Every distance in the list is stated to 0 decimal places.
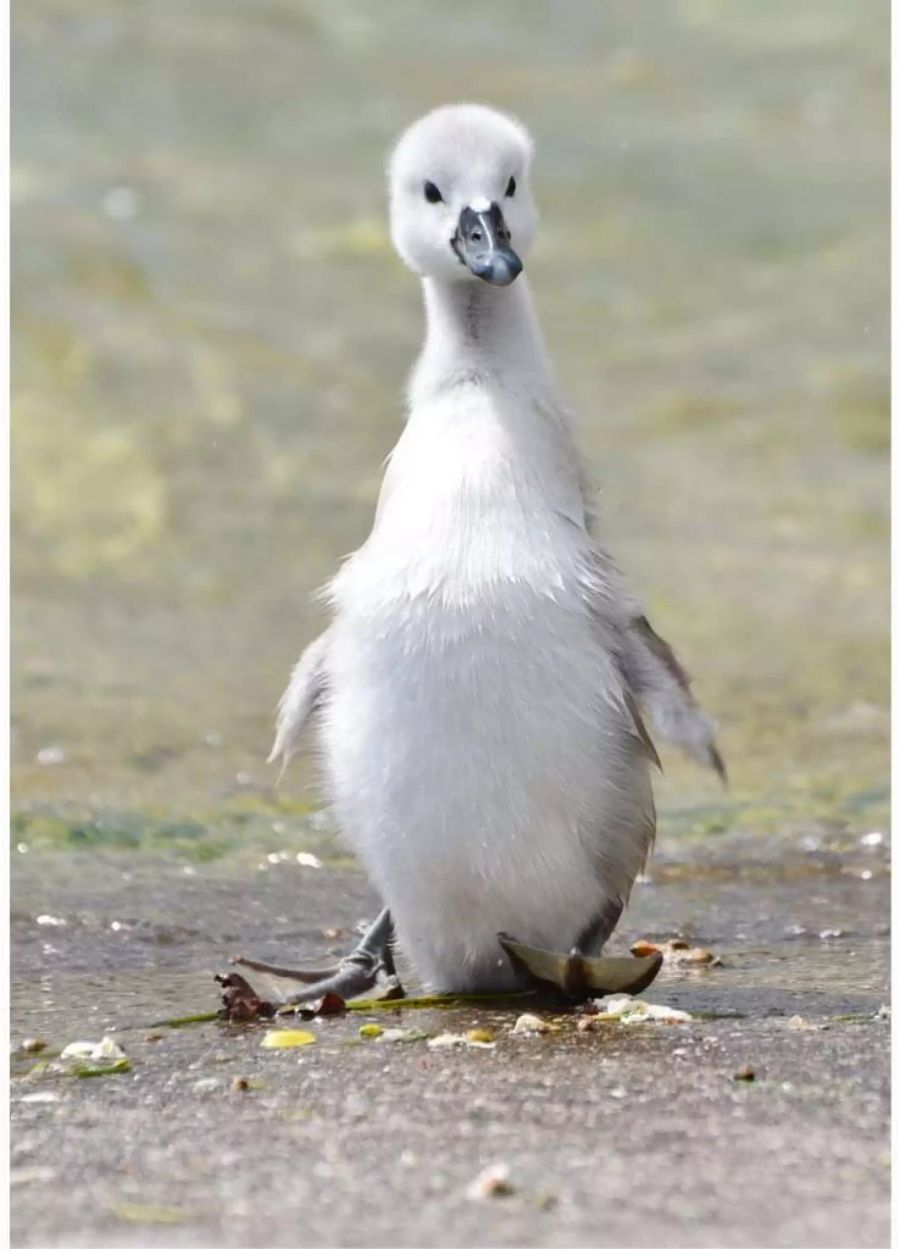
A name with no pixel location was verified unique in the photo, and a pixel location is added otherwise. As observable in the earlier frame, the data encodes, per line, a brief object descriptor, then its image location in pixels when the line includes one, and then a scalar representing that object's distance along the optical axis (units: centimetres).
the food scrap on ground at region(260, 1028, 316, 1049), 759
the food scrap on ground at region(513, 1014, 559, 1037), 768
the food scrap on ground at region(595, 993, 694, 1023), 781
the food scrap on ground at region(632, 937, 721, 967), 927
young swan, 792
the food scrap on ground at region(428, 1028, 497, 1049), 748
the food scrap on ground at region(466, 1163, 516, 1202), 573
